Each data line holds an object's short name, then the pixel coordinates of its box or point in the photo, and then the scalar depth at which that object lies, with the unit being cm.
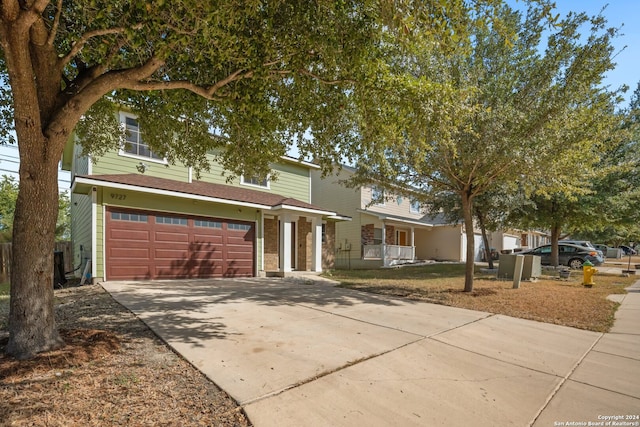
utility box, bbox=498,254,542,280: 1255
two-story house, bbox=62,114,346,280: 1047
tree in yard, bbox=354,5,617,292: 785
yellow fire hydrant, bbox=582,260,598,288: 1109
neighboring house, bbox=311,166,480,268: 2112
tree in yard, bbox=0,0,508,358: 376
